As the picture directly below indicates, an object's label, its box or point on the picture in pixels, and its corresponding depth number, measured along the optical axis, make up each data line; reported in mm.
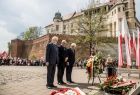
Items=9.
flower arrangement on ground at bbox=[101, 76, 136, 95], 2739
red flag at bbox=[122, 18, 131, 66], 6007
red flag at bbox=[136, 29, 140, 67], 6139
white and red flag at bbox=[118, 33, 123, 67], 6017
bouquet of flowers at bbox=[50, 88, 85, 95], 2472
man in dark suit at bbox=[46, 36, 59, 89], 3952
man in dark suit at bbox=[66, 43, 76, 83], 4741
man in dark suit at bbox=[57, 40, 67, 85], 4452
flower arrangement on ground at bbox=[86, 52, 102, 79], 4426
